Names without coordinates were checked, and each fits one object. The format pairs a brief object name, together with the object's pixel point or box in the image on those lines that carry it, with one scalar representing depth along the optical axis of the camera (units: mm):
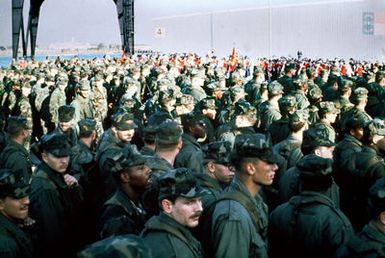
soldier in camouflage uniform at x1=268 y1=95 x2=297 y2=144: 6945
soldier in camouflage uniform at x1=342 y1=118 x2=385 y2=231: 4916
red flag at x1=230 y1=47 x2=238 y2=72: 20731
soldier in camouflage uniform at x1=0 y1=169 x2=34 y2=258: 3472
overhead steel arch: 30828
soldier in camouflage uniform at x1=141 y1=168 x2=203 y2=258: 2793
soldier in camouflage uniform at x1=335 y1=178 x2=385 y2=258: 2816
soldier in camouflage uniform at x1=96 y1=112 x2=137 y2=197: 5473
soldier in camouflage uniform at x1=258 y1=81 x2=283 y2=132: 7969
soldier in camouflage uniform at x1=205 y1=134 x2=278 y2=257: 2918
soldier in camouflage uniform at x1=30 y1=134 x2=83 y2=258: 4273
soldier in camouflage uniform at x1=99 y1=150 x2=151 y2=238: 3550
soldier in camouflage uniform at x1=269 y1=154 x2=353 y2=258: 3451
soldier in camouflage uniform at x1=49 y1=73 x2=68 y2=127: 11125
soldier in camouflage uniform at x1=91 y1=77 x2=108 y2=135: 10230
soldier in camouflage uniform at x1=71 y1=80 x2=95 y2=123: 9258
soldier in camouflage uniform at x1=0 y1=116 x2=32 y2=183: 5818
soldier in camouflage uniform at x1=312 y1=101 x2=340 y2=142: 6602
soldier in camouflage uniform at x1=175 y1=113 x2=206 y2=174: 5086
